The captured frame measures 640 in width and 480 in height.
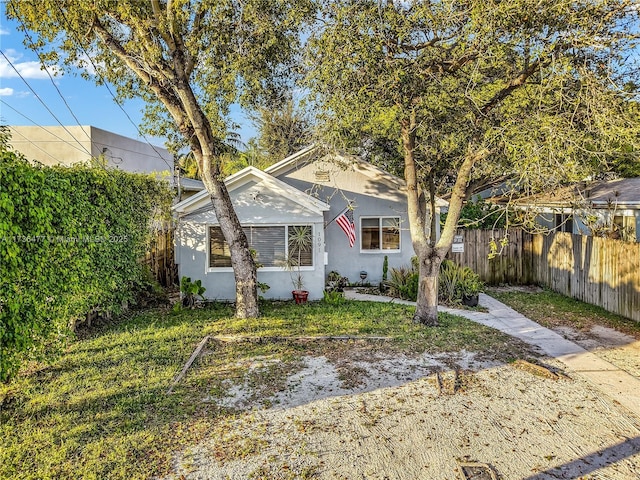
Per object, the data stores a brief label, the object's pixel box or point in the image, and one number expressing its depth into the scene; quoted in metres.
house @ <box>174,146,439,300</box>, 12.45
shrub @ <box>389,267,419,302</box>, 13.12
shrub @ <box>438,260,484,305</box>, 12.30
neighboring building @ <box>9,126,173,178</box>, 17.09
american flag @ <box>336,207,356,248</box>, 12.71
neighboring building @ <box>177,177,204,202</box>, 21.57
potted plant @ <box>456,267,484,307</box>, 12.18
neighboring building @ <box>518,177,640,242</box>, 12.41
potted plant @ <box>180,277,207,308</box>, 11.84
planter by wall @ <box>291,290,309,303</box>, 12.48
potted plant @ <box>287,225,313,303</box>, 12.83
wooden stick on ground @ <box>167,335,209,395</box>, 6.43
